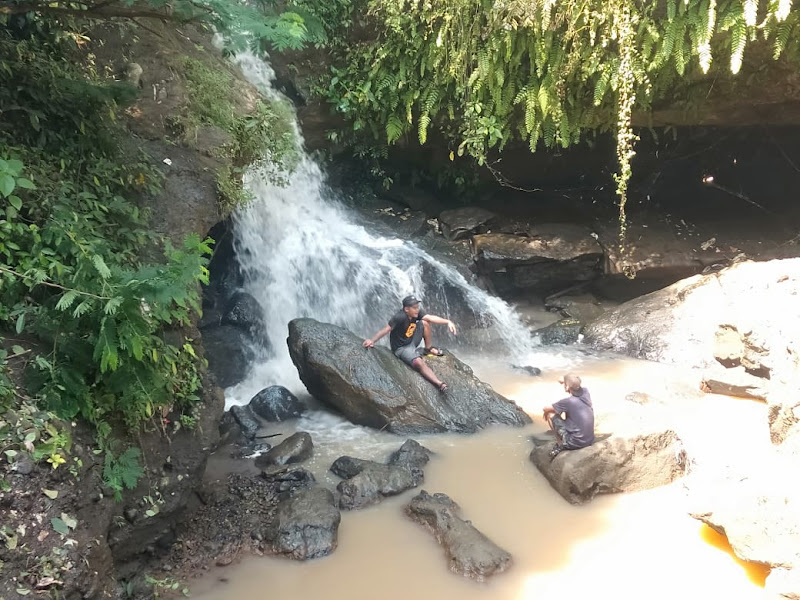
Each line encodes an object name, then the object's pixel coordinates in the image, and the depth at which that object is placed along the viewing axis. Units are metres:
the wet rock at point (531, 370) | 7.88
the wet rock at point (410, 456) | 5.36
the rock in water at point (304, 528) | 4.20
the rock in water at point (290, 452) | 5.46
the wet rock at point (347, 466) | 5.18
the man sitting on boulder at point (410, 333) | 6.59
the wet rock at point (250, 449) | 5.68
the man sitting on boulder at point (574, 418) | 5.09
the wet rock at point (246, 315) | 7.84
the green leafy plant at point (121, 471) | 3.52
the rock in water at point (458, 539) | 4.00
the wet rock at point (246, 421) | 6.11
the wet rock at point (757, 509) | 3.54
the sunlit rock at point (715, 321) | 6.48
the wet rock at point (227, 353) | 7.30
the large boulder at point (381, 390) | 6.14
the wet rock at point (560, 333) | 9.14
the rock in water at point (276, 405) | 6.45
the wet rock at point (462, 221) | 10.38
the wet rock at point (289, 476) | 5.11
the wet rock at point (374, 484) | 4.82
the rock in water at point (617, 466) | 4.81
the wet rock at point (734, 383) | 6.48
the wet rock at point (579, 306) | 9.85
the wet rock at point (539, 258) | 10.02
